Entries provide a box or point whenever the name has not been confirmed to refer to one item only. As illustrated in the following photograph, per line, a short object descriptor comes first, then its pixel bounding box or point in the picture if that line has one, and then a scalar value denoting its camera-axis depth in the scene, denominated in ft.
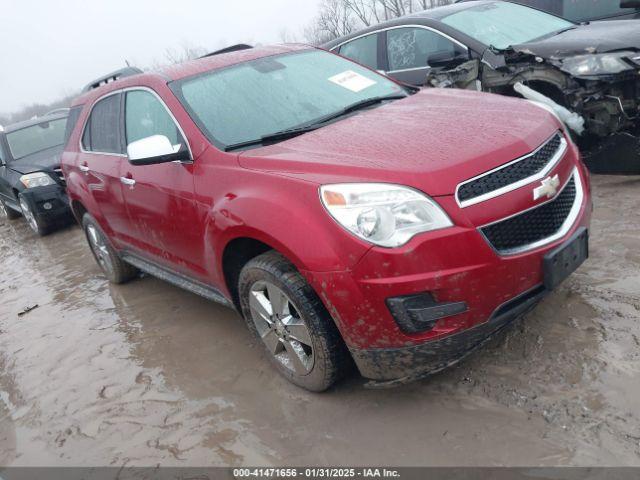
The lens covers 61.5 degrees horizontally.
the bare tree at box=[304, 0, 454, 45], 121.00
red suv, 6.82
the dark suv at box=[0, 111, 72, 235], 25.03
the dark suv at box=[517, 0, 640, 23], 19.93
